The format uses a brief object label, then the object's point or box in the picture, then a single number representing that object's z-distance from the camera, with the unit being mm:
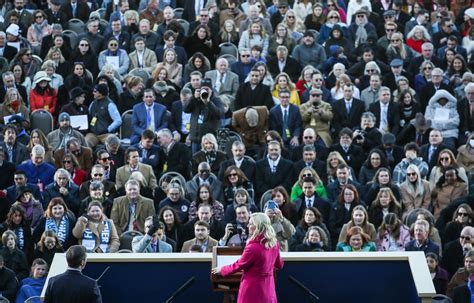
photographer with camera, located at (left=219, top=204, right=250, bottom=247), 17297
